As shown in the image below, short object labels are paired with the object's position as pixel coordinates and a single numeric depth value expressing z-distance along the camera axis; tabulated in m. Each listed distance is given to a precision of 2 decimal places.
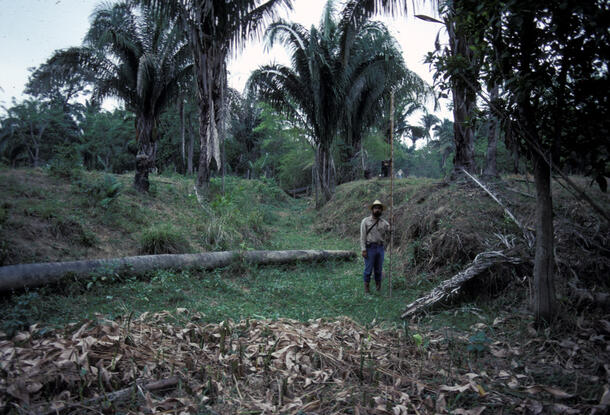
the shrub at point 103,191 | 8.12
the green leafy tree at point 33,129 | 29.86
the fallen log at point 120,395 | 2.30
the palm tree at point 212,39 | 8.77
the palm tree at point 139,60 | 10.46
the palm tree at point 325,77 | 13.59
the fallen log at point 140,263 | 4.61
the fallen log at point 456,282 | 4.70
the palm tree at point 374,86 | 14.59
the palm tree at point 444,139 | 43.69
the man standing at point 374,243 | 6.07
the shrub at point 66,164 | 9.27
